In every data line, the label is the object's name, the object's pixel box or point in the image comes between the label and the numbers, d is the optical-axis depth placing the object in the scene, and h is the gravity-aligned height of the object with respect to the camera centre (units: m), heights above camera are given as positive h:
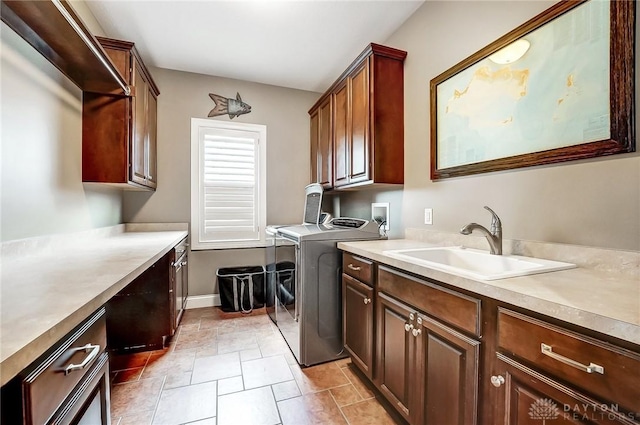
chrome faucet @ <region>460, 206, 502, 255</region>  1.40 -0.10
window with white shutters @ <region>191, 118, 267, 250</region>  3.18 +0.34
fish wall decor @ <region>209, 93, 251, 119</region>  3.24 +1.28
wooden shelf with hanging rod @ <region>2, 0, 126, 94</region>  1.25 +0.93
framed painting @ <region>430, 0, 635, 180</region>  1.06 +0.58
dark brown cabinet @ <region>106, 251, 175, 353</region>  2.20 -0.81
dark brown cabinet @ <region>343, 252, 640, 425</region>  0.67 -0.48
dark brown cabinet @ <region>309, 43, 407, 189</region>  2.17 +0.79
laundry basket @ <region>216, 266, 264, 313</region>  3.05 -0.88
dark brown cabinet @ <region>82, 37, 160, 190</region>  2.12 +0.65
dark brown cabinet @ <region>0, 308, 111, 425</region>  0.57 -0.43
